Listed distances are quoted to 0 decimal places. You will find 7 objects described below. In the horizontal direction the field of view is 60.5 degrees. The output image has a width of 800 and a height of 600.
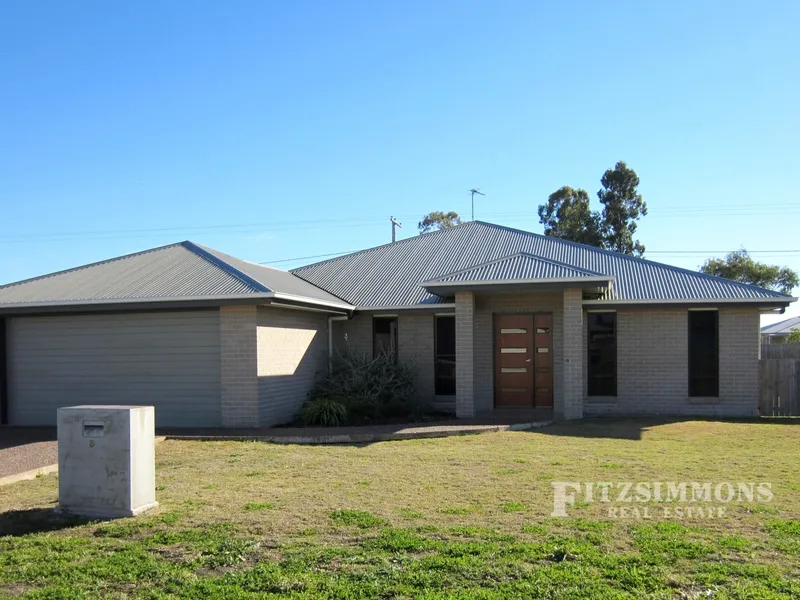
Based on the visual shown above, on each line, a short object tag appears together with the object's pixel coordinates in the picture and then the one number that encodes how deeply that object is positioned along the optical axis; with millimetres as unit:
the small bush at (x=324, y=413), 14703
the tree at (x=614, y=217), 41094
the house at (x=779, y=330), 42500
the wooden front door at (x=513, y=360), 17203
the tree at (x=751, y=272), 41781
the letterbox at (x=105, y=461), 7082
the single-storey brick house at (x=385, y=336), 14578
